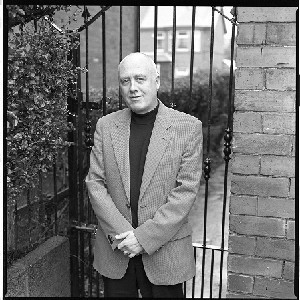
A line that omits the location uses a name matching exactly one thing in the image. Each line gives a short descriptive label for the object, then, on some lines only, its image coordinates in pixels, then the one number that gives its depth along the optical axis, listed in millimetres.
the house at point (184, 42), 15619
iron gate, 2750
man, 2340
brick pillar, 2498
